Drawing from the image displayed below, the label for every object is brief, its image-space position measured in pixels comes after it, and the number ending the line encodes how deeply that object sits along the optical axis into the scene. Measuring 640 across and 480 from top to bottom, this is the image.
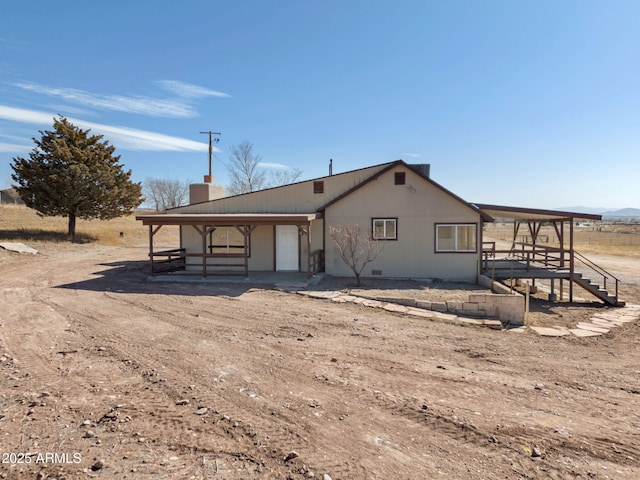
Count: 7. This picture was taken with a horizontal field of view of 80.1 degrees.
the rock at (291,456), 3.47
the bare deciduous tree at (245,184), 41.09
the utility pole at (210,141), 28.16
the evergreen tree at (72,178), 23.41
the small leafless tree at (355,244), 13.55
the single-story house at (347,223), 13.78
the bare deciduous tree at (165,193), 70.47
